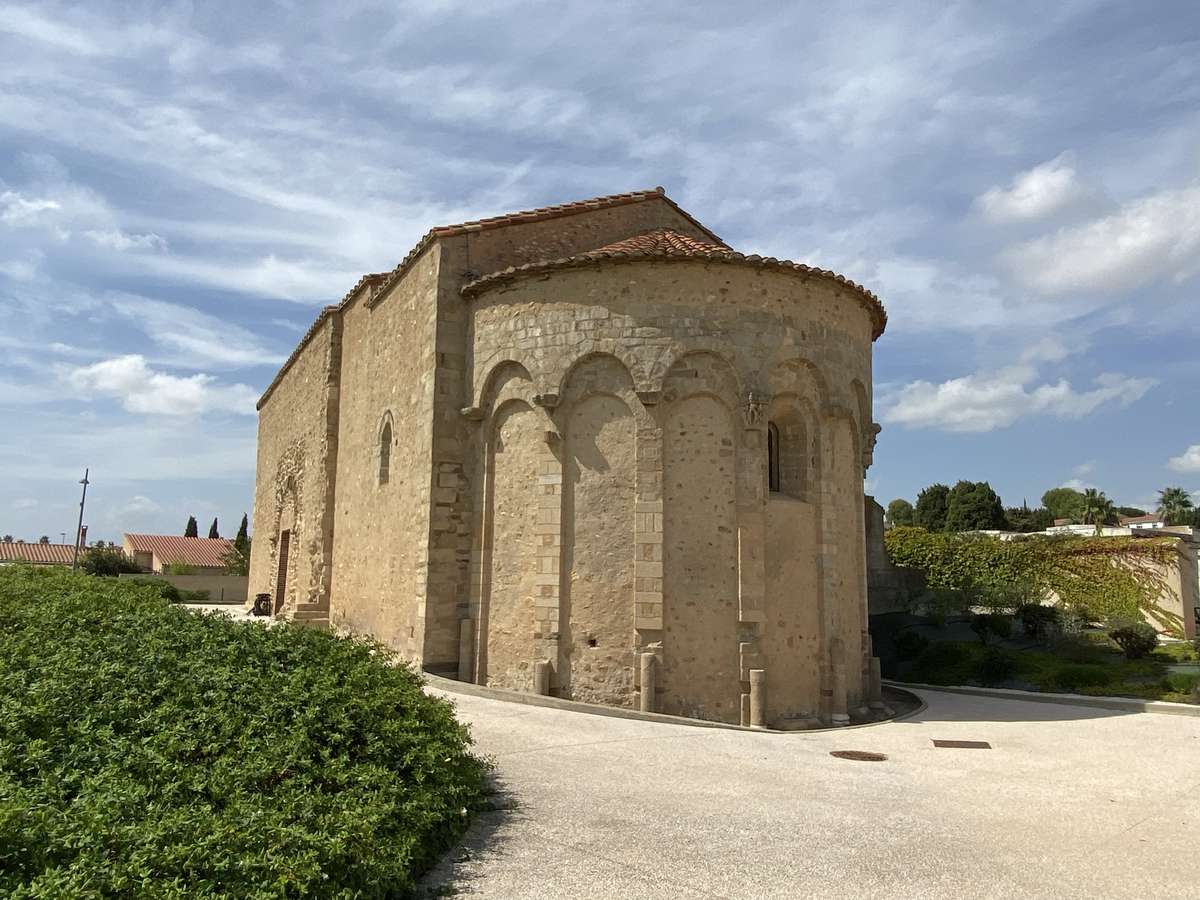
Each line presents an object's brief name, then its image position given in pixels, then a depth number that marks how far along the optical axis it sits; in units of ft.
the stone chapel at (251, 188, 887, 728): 41.98
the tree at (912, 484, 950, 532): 211.82
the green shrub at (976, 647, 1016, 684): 55.11
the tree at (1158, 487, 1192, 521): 232.78
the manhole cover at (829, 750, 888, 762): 32.90
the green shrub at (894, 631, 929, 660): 62.28
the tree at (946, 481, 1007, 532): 201.36
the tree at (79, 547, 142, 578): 141.79
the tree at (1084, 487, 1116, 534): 217.97
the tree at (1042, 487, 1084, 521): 246.15
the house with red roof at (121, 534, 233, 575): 203.46
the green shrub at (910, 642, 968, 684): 57.72
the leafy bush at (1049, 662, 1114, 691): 51.39
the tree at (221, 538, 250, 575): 160.15
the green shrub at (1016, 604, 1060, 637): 65.77
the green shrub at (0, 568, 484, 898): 13.67
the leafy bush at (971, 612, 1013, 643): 63.87
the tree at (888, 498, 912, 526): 232.73
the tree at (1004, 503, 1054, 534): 213.03
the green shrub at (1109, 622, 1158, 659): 56.70
